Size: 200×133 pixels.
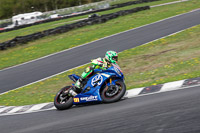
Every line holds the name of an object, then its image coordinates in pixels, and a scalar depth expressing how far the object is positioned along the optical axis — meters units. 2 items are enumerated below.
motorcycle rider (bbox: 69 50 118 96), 15.87
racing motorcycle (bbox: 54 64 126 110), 15.51
